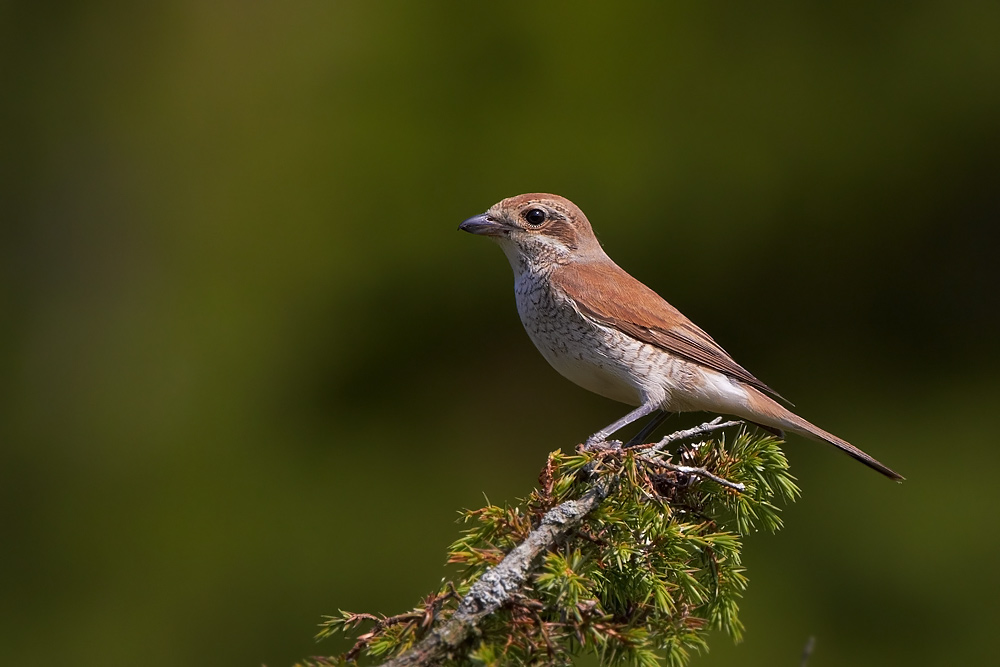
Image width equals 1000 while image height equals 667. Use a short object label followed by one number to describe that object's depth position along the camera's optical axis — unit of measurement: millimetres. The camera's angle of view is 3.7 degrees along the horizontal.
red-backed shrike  5968
